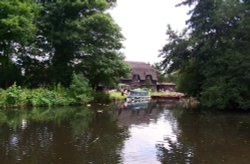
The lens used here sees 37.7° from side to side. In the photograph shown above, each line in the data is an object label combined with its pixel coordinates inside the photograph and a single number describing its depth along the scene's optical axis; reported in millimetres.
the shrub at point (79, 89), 38750
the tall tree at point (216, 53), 30281
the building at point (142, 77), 81125
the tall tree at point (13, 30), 36312
